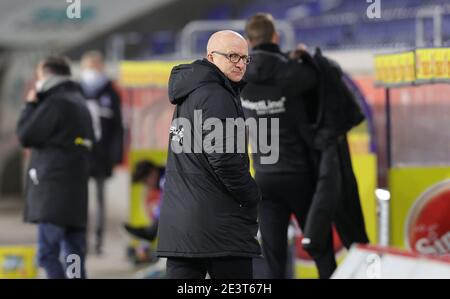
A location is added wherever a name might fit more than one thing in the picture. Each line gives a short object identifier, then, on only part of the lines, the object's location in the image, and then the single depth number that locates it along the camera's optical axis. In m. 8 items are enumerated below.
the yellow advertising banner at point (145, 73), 20.61
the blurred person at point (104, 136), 22.25
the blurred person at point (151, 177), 20.22
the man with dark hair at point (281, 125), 14.02
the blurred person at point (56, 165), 15.36
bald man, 10.84
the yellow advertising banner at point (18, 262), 17.42
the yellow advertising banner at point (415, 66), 14.32
